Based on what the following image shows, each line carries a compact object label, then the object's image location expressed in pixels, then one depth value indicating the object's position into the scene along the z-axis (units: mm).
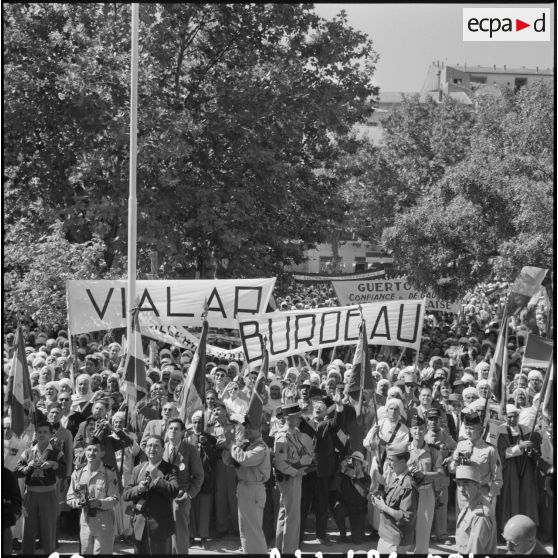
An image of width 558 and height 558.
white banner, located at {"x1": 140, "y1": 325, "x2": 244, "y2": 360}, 15968
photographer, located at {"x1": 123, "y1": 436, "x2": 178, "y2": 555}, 9383
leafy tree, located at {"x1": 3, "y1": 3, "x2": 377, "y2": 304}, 24750
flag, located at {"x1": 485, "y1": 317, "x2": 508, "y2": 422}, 11344
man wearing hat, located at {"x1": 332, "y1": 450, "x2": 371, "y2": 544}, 11516
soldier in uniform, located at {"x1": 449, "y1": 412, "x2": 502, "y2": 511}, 9688
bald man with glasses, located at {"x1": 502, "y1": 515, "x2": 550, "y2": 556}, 6168
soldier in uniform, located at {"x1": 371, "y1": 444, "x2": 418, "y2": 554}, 9289
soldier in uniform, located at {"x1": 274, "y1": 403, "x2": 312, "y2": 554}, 10789
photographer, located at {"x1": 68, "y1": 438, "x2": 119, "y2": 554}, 9539
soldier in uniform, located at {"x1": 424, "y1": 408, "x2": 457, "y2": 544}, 10602
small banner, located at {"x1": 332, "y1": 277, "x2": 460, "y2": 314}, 24328
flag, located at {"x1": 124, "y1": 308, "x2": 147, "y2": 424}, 11867
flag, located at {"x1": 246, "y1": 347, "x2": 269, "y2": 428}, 10289
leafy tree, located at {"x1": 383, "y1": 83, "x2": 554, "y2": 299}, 24438
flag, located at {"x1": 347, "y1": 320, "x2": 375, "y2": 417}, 11227
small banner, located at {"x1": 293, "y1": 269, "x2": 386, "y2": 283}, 27609
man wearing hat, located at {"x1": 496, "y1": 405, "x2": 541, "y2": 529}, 11492
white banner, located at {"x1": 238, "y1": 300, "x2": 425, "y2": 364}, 13695
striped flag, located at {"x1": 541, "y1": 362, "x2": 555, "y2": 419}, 9750
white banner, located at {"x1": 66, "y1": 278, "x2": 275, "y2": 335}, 14938
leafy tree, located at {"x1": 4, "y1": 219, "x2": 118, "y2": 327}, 21625
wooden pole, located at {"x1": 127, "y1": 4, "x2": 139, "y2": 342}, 15734
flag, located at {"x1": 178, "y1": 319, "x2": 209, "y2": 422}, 11102
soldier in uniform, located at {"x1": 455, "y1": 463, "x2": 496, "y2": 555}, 9422
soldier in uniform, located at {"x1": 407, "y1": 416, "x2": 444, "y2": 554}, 10336
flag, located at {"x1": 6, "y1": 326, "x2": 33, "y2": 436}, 10859
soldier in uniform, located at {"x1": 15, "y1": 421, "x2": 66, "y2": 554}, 10430
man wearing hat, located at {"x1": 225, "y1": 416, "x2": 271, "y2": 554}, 10211
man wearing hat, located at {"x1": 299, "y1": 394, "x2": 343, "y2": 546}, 11422
